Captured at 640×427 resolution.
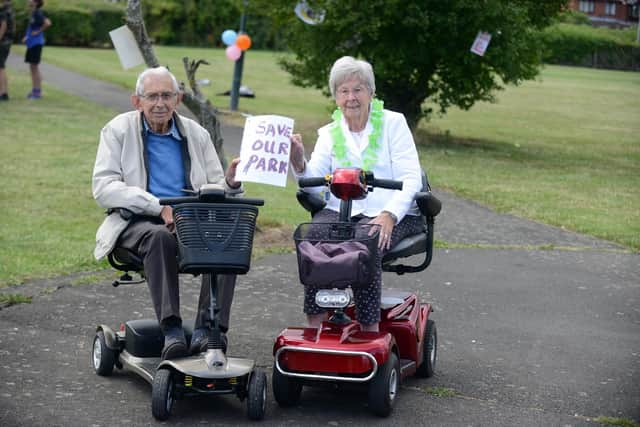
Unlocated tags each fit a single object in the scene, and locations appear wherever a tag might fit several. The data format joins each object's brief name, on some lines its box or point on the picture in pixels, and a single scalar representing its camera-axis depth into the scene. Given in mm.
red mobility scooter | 4852
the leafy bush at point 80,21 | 40656
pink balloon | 20078
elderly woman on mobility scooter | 5492
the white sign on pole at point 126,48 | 7584
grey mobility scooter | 4766
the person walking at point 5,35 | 17947
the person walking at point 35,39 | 18734
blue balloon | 20828
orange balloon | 19719
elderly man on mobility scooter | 5133
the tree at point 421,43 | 15484
